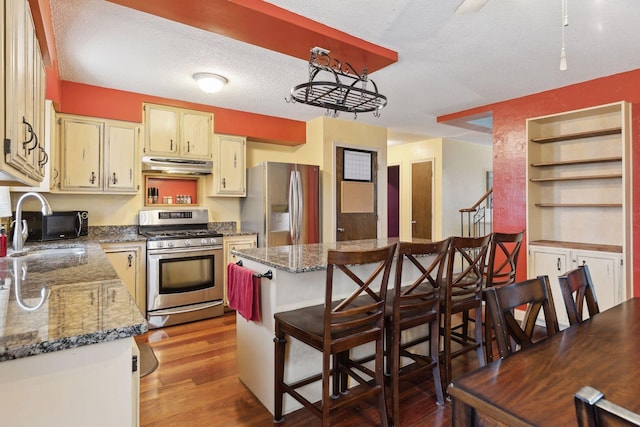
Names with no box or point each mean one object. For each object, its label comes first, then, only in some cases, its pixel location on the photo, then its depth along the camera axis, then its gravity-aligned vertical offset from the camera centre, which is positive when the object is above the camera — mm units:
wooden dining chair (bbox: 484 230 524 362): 2413 -313
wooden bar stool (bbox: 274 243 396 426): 1632 -623
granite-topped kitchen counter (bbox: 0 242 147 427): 865 -399
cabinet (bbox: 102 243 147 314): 3465 -538
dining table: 824 -463
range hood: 3822 +550
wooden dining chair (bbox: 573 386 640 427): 502 -298
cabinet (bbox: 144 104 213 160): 3836 +939
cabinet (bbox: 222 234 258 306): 4105 -371
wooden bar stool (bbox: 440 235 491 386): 2139 -546
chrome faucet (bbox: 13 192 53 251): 2316 -104
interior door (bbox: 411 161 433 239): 6414 +265
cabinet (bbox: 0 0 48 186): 1147 +472
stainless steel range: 3609 -627
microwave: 3209 -124
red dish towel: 2135 -513
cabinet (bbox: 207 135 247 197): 4285 +564
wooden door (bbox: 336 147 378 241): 4930 +121
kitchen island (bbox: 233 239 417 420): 2059 -582
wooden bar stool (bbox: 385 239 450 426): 1879 -615
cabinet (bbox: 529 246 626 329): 2945 -506
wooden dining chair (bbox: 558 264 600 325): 1468 -359
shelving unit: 2986 +183
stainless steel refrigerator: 4184 +119
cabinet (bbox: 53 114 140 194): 3422 +593
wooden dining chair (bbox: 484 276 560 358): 1189 -362
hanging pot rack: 2026 +743
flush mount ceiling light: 3209 +1244
